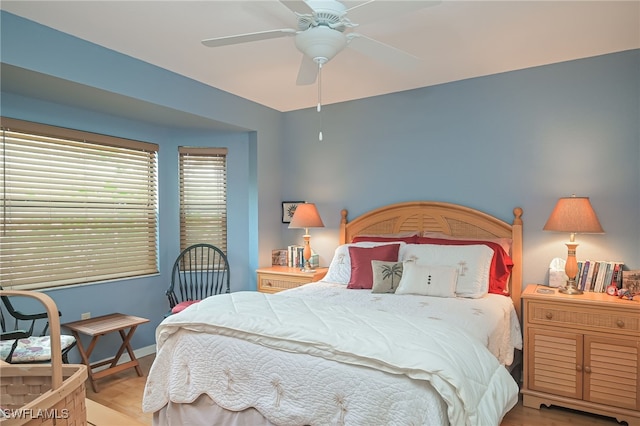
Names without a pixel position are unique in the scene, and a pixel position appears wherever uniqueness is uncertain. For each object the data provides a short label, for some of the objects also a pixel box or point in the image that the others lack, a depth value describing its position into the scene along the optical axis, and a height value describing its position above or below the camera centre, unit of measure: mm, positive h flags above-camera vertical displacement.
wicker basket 640 -331
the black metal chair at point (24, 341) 2629 -931
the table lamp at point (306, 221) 4113 -133
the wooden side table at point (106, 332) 3170 -989
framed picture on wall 4668 -14
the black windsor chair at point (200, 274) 4254 -700
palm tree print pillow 3127 -526
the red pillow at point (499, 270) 3160 -483
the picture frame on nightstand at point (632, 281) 2830 -506
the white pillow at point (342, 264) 3549 -500
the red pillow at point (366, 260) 3318 -430
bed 1639 -669
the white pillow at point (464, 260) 2998 -401
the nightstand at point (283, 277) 3979 -696
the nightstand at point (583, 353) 2654 -985
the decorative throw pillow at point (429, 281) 2954 -534
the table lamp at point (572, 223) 2840 -100
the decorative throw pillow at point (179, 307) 3625 -893
